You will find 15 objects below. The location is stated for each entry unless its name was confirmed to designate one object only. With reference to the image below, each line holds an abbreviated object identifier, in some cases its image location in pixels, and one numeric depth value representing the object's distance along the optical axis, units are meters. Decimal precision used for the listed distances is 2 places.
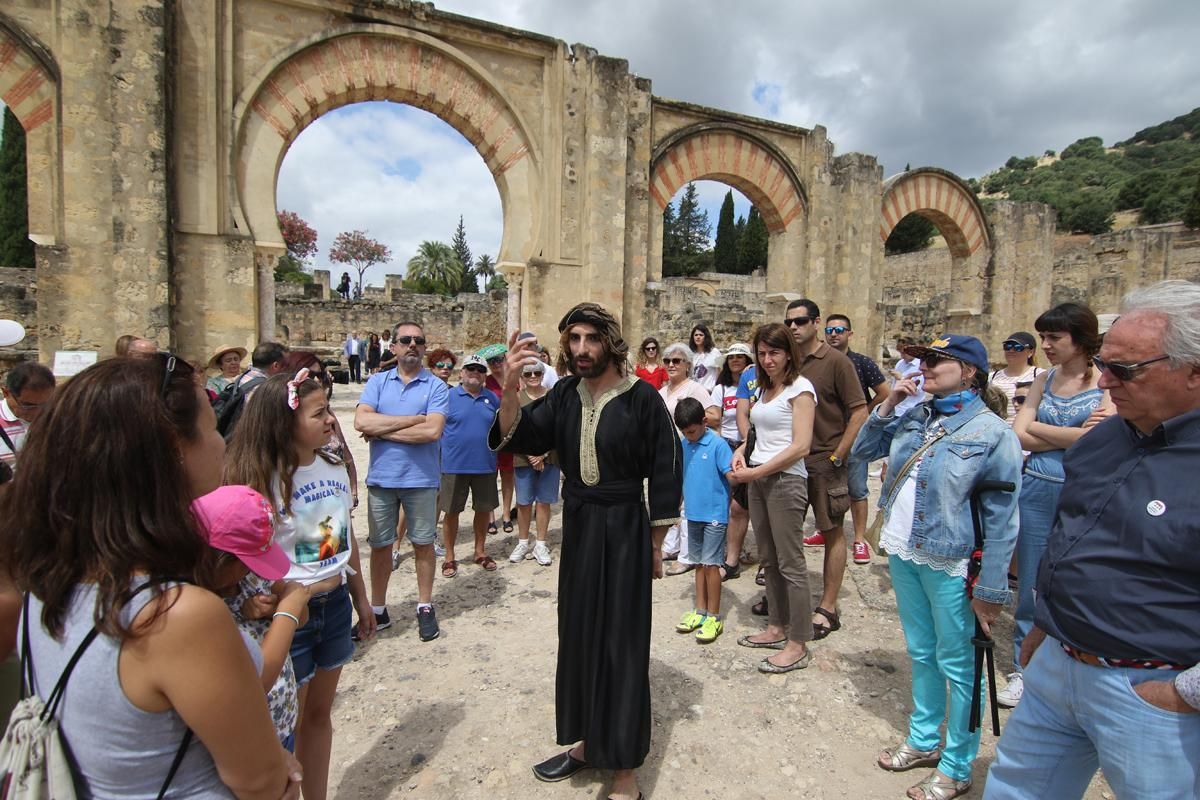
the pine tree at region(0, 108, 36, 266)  22.00
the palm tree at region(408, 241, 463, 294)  53.16
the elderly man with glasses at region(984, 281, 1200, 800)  1.55
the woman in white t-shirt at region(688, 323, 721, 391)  6.75
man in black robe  2.69
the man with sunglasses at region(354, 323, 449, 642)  4.05
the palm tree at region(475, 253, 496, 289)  59.84
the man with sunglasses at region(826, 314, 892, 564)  5.05
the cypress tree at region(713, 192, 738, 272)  49.97
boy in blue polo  4.11
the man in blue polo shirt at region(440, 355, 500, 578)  5.20
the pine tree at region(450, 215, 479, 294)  57.44
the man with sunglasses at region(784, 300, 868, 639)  4.13
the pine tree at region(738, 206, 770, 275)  47.16
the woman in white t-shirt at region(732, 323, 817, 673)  3.69
